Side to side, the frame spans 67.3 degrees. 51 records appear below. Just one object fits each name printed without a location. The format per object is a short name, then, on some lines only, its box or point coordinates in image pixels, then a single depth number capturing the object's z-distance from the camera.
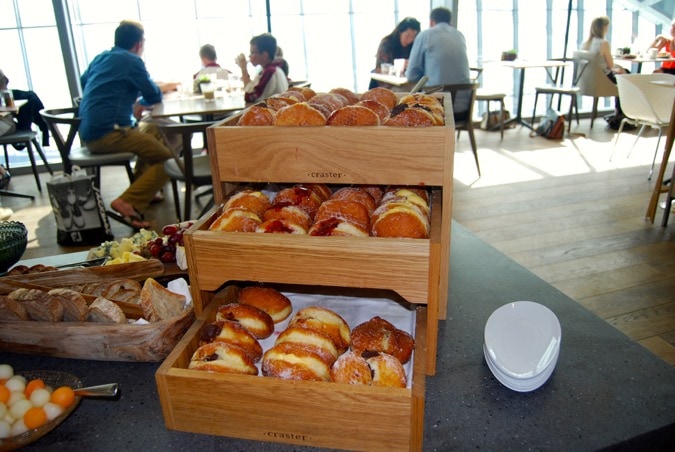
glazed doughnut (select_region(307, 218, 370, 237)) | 0.87
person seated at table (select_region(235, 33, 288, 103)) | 3.93
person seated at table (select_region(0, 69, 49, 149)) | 4.56
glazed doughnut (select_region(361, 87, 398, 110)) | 1.18
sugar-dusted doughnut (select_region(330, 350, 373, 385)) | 0.72
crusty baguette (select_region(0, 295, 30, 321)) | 0.91
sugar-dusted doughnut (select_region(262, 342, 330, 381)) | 0.73
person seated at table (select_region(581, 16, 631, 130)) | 5.85
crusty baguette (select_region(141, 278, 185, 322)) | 0.90
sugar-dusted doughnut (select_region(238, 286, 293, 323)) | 0.93
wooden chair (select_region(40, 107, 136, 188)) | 3.43
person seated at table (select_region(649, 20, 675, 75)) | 5.84
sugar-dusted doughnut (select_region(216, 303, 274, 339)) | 0.86
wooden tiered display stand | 0.70
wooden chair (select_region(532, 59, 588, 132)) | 5.91
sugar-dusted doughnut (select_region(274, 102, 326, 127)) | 0.95
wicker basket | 1.25
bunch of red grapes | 1.16
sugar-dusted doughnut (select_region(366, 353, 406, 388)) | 0.73
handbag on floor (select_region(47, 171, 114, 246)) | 3.23
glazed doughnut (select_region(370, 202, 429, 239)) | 0.85
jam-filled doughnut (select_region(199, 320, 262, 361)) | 0.81
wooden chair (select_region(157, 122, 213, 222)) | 3.04
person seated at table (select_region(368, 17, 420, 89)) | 5.31
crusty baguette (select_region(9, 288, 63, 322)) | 0.90
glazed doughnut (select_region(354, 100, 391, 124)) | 1.03
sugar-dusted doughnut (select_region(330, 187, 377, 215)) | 0.99
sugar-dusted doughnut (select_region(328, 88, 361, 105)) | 1.26
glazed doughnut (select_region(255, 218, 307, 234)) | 0.90
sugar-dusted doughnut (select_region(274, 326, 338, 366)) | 0.77
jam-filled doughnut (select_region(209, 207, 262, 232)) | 0.91
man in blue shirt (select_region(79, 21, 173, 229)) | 3.55
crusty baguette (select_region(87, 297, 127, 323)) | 0.89
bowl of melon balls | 0.71
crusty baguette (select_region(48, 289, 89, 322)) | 0.90
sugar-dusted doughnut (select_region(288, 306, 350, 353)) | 0.83
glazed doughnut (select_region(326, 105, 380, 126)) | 0.94
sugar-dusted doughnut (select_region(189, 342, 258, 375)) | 0.75
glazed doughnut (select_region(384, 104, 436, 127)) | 0.93
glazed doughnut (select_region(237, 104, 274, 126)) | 0.99
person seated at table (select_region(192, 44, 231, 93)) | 4.96
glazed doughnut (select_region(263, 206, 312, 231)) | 0.93
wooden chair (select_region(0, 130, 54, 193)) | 4.34
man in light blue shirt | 4.46
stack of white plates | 0.81
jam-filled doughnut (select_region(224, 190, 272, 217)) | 0.98
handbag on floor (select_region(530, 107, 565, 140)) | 5.88
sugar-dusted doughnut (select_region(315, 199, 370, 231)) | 0.91
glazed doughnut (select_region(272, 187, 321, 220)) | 1.00
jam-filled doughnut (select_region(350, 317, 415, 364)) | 0.80
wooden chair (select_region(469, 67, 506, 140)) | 5.76
